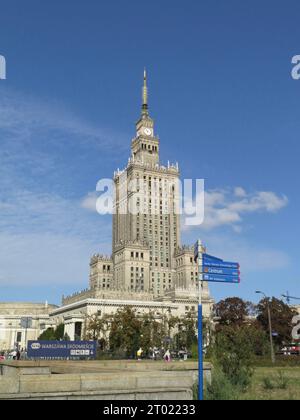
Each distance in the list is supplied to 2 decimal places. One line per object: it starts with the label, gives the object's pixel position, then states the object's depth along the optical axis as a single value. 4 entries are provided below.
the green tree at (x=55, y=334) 132.94
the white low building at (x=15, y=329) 163.88
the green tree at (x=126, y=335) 78.88
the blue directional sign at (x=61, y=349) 51.69
